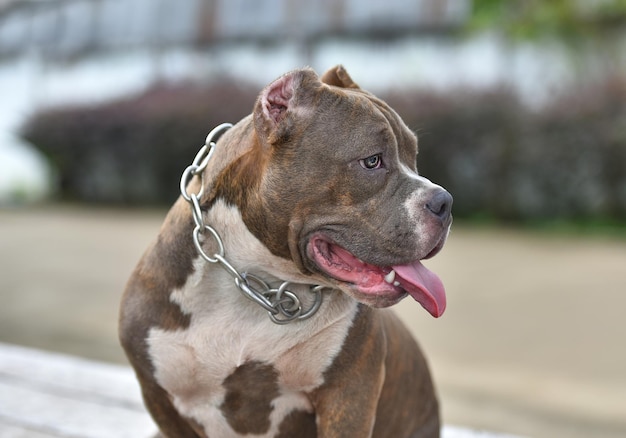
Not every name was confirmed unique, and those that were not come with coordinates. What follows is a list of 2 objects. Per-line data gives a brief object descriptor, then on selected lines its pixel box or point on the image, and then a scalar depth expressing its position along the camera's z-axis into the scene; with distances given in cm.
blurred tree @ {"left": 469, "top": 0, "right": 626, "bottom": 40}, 1281
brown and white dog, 209
